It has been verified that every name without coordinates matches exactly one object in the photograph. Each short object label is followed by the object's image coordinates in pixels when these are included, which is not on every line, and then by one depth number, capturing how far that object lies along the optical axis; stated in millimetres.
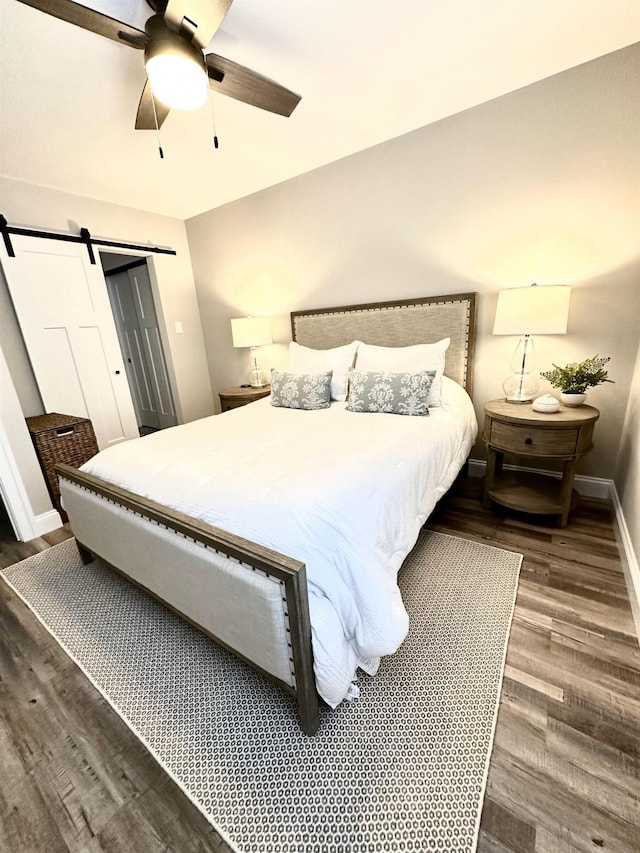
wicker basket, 2502
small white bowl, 2041
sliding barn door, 2859
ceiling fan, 1192
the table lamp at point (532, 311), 1980
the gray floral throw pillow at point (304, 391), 2564
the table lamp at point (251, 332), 3398
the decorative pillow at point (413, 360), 2376
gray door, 4309
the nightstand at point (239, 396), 3377
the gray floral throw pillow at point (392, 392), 2203
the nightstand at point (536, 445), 1952
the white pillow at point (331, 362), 2682
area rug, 948
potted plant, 2076
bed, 1076
